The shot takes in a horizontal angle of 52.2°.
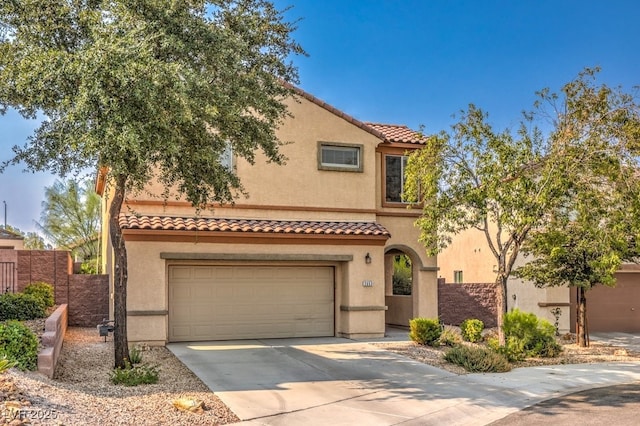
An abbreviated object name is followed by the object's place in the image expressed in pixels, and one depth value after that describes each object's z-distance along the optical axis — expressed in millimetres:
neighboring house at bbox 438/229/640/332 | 23250
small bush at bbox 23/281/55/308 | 19281
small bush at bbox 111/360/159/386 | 11602
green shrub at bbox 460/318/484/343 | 19219
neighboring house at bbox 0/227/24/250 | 33188
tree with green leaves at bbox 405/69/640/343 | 15812
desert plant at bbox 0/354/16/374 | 9881
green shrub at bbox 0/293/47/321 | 16906
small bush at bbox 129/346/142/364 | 13095
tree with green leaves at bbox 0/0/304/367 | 10555
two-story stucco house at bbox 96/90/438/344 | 17688
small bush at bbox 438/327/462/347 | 18297
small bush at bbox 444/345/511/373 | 14812
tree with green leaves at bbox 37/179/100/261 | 38219
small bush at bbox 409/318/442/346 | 18000
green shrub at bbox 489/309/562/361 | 17219
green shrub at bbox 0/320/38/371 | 10953
